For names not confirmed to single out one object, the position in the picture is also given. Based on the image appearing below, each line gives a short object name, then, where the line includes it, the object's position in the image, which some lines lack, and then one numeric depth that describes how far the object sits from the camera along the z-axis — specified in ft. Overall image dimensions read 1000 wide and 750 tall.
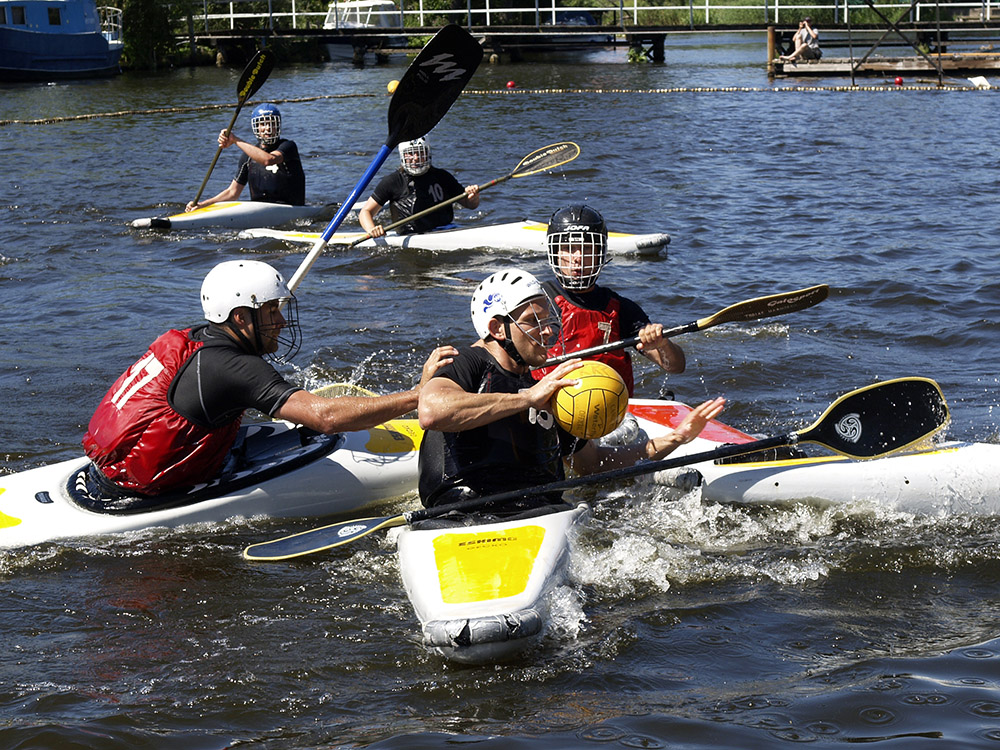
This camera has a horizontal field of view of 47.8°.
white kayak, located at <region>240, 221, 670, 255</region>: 36.65
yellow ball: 14.88
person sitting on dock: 91.60
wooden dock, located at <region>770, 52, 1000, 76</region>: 85.66
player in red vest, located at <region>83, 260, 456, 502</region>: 15.69
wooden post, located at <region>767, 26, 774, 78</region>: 93.33
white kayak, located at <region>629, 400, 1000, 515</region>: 17.63
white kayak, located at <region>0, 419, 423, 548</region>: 16.99
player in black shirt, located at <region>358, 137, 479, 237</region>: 36.78
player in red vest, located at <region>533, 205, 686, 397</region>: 17.81
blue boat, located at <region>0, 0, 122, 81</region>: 102.89
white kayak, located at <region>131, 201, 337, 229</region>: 40.68
